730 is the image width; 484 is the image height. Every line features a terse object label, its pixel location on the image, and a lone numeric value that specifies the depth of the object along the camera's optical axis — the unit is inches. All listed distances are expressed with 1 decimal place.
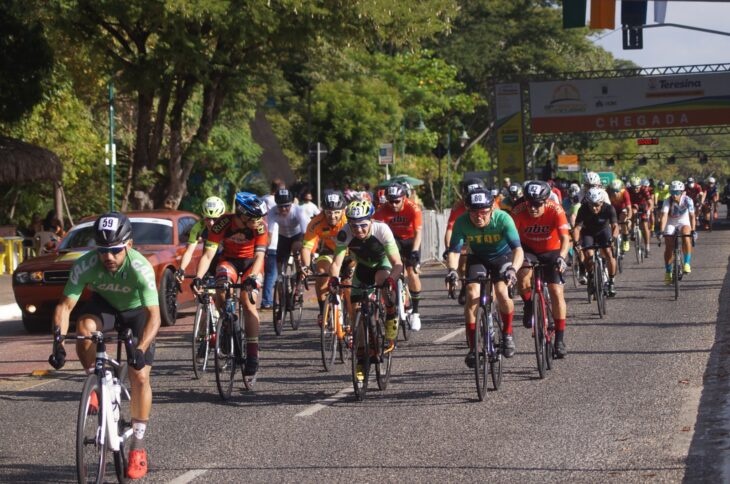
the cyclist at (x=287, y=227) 746.7
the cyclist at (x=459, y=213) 534.2
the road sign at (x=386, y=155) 1507.1
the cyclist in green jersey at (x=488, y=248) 466.6
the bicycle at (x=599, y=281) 718.5
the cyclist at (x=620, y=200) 930.1
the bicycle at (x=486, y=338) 440.8
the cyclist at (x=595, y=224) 756.0
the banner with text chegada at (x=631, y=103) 1916.8
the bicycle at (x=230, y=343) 458.0
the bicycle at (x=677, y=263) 812.0
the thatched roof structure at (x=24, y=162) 1128.8
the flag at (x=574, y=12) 805.9
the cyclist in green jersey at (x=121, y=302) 323.0
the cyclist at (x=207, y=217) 549.6
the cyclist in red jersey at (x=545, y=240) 529.6
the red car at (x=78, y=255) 716.0
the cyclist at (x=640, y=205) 1133.7
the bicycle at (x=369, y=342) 448.8
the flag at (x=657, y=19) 921.5
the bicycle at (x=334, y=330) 532.4
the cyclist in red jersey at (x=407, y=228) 650.2
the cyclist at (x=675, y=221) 850.8
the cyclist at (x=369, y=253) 480.4
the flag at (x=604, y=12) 736.3
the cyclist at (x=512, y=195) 815.1
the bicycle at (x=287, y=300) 670.5
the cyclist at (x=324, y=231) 553.6
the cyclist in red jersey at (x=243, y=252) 475.8
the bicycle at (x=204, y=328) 491.5
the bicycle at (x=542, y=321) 491.8
